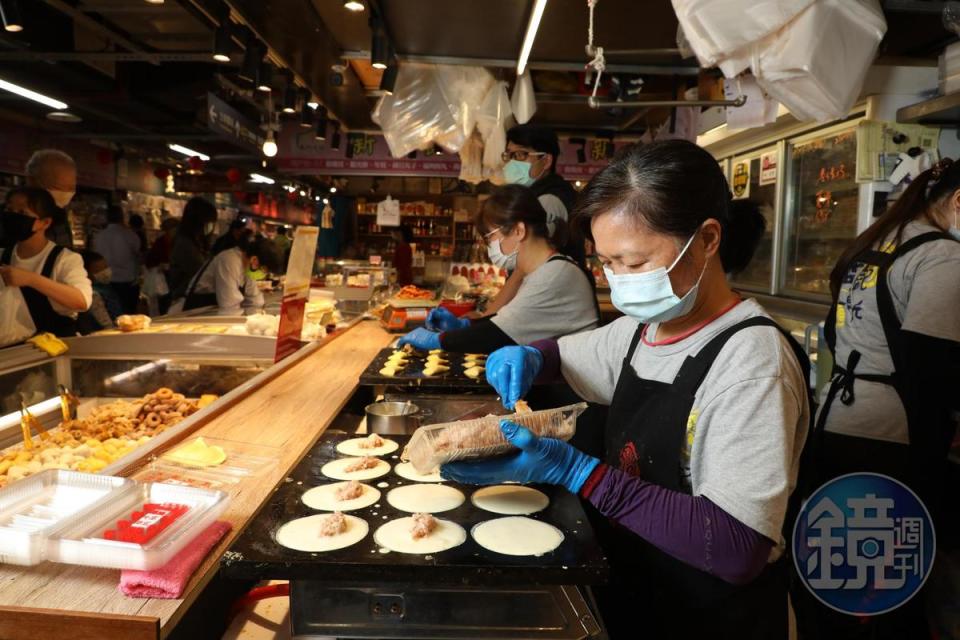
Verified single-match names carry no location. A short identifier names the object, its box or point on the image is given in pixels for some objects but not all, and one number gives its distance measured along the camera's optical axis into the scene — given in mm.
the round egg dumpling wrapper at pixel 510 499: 1491
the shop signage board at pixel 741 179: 5902
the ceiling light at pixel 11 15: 3824
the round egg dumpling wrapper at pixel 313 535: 1282
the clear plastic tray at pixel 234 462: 1704
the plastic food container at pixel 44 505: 1159
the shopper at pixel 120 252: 9289
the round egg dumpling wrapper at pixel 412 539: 1289
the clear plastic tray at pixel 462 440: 1382
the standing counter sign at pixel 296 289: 3027
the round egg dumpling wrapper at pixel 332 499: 1504
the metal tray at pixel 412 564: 1191
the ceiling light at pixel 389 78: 4468
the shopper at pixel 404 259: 11148
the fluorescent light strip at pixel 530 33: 3580
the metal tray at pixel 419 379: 2736
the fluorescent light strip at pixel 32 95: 5535
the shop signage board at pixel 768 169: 5422
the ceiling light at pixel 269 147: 5691
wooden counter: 1071
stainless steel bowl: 2459
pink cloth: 1133
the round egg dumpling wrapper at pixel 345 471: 1712
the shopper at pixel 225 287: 5965
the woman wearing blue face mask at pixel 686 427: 1260
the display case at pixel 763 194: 5461
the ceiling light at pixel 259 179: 12286
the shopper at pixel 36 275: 3080
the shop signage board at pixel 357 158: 8547
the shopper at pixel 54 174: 3613
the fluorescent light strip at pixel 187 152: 9234
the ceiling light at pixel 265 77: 4277
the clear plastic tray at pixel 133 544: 1145
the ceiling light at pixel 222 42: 3900
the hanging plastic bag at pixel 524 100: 4938
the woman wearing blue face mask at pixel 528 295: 3232
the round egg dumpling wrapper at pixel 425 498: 1525
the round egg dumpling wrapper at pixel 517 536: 1281
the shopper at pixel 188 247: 6227
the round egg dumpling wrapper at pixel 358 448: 1886
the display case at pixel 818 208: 4586
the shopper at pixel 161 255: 9289
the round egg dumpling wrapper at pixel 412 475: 1719
